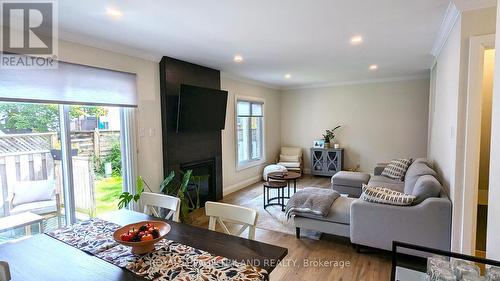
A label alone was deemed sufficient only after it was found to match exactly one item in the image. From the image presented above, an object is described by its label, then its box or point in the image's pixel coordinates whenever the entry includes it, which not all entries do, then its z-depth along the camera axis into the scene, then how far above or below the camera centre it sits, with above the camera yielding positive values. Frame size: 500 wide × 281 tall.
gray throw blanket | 3.01 -0.90
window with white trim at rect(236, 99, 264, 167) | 5.79 -0.08
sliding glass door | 2.40 -0.35
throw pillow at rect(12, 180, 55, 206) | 2.46 -0.61
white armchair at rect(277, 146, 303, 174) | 6.59 -0.83
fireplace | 4.23 -0.90
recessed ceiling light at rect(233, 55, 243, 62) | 3.79 +1.06
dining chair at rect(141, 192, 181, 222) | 2.05 -0.61
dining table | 1.26 -0.69
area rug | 3.40 -1.34
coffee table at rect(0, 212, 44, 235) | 2.36 -0.86
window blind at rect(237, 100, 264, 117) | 5.74 +0.46
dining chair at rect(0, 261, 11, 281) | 0.86 -0.47
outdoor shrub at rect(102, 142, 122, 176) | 3.25 -0.36
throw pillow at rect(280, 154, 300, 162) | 6.82 -0.81
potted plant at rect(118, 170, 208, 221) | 3.08 -0.85
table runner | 1.25 -0.70
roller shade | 2.29 +0.46
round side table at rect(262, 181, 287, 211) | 4.12 -1.23
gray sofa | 2.39 -0.95
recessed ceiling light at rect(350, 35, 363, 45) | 3.00 +1.04
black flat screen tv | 3.77 +0.31
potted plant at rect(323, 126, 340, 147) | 6.64 -0.23
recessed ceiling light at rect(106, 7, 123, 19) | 2.15 +1.01
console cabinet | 6.41 -0.85
